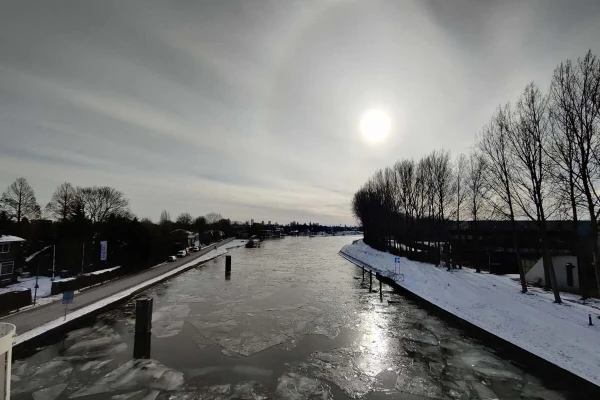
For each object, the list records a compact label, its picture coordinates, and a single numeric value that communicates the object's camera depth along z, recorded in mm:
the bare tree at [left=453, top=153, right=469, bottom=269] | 33500
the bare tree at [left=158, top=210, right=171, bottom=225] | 137338
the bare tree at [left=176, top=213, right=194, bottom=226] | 117412
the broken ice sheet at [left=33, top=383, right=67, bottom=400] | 9086
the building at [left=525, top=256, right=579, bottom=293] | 23500
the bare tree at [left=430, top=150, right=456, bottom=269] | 35969
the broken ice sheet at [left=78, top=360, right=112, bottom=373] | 10977
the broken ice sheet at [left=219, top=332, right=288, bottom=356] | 13141
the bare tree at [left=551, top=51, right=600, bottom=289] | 15219
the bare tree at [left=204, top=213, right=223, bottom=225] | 155875
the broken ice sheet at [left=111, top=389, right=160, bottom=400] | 9125
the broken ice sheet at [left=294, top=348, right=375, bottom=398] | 10076
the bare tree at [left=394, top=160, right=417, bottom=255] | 44031
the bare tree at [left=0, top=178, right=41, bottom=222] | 45000
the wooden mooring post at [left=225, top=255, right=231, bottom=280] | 33844
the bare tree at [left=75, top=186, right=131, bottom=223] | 60403
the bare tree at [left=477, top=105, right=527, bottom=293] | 21677
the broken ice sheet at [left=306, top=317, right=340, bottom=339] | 15398
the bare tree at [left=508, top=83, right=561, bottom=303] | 19062
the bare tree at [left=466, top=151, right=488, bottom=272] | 29686
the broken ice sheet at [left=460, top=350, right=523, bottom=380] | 11131
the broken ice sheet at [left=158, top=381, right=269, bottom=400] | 9227
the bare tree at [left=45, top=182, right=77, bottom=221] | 53194
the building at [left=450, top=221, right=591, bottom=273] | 36906
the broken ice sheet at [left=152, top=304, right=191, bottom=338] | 15227
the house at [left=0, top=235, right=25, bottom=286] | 27011
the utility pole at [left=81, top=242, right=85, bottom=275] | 31625
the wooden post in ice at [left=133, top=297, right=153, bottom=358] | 13004
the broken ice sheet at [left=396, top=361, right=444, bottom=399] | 9820
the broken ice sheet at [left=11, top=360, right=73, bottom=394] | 9633
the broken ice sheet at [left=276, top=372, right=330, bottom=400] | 9441
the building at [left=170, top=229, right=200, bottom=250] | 61641
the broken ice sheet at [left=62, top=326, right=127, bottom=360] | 12242
